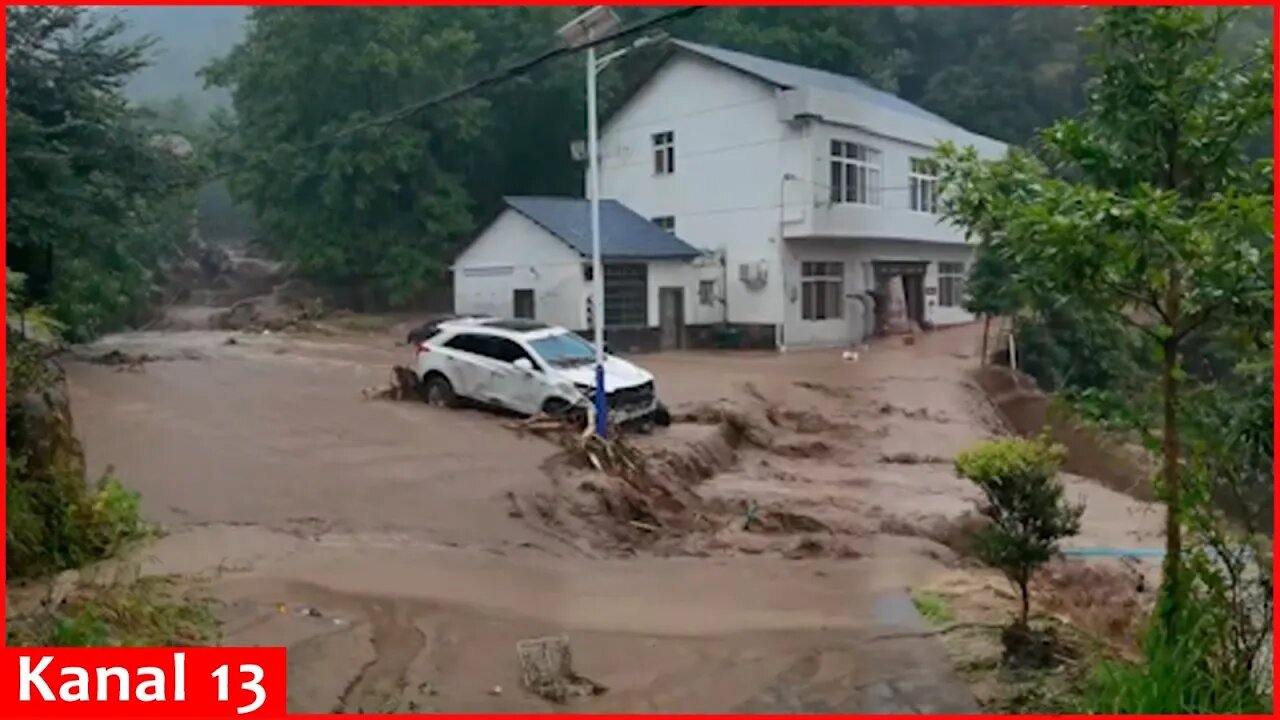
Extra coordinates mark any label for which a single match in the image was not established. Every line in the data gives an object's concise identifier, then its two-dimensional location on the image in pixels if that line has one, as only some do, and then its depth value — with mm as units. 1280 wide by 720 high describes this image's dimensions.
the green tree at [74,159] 20750
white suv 18266
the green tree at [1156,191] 6059
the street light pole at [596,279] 16062
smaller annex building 29109
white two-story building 28312
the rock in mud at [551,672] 7227
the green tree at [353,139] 35000
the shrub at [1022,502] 7527
